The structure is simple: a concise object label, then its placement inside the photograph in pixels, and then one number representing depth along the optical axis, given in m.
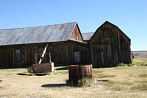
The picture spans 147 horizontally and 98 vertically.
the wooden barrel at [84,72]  10.02
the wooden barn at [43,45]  22.36
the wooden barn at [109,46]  21.07
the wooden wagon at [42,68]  16.46
